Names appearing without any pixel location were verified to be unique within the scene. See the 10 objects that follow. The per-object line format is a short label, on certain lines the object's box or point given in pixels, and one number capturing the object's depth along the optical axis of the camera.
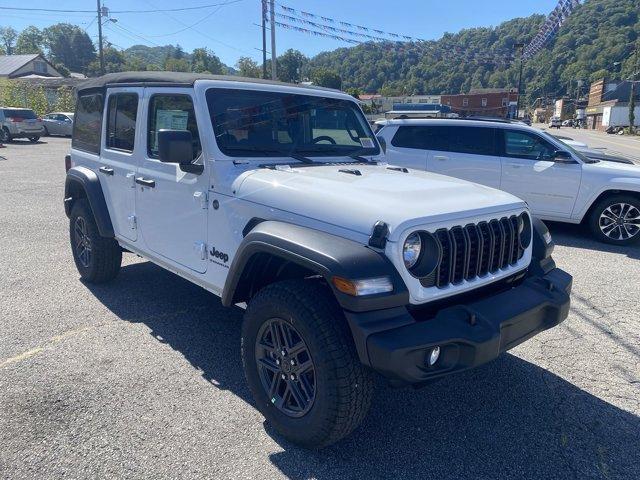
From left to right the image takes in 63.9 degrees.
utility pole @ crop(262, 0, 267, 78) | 29.08
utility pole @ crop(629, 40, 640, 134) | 58.55
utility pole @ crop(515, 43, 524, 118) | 29.90
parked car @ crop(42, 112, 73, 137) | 28.36
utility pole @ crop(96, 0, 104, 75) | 38.83
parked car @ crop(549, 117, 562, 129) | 78.06
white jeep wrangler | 2.47
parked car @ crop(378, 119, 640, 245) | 7.39
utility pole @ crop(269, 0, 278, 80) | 27.44
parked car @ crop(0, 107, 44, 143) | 23.75
